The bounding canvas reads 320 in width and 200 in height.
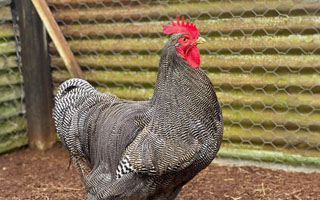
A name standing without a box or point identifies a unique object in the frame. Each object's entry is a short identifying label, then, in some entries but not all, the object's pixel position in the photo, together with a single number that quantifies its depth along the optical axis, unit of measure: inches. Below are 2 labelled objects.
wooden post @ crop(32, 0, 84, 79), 189.0
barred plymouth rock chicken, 117.0
